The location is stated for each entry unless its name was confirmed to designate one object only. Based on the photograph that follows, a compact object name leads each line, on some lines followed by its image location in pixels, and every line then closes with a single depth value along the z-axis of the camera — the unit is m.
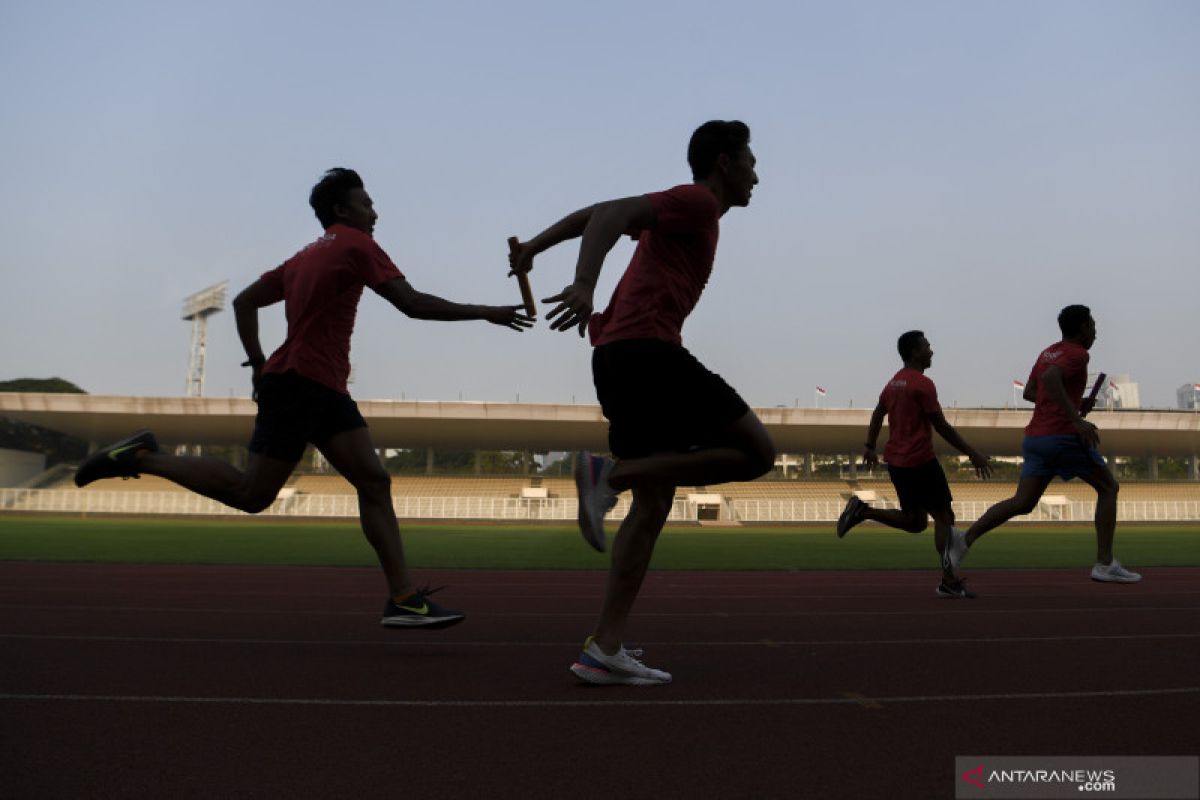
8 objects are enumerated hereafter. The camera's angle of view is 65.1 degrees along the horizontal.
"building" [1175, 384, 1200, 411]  151.75
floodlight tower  68.12
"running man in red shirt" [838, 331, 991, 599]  6.75
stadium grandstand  36.88
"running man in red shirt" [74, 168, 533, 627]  4.07
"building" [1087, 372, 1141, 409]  85.31
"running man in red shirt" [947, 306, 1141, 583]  6.68
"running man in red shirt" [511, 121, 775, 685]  3.21
